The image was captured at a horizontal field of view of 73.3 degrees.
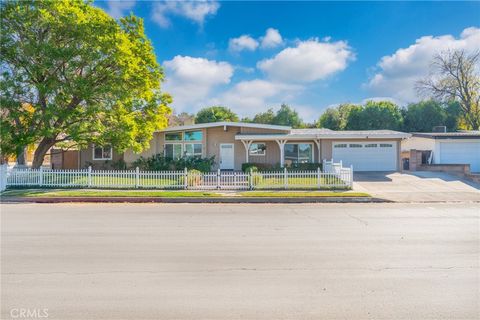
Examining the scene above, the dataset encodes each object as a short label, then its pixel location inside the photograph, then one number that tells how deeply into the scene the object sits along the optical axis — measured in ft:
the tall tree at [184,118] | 163.55
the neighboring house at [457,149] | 74.69
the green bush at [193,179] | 53.78
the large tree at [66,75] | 54.29
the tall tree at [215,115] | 187.54
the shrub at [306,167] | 70.38
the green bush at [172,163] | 72.99
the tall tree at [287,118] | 185.68
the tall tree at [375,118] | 143.74
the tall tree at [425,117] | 140.97
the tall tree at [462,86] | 127.75
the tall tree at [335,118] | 163.21
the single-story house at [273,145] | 73.61
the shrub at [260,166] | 71.31
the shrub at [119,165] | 77.25
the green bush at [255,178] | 52.47
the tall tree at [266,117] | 192.18
